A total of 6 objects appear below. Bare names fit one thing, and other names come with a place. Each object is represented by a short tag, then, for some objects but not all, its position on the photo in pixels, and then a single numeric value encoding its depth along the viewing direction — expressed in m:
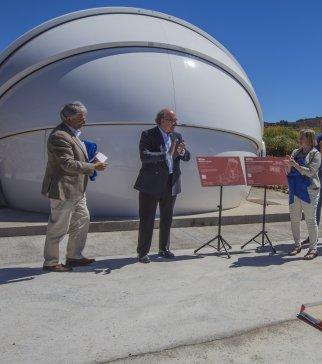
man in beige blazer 4.52
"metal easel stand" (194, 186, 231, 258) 5.73
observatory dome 6.82
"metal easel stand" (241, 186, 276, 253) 5.85
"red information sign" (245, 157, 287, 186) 5.80
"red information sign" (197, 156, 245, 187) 5.68
